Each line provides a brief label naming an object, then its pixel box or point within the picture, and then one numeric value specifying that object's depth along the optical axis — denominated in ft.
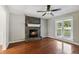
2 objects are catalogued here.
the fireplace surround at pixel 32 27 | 10.59
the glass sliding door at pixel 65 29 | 8.68
